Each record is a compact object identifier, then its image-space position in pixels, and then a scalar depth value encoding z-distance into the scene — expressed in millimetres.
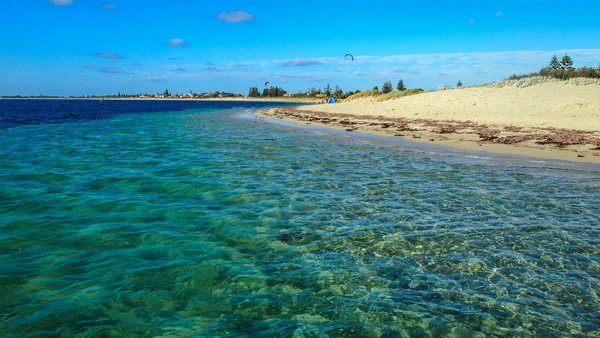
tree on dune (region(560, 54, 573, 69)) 57831
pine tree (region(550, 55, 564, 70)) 57388
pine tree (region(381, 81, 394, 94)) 82719
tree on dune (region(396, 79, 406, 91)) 93212
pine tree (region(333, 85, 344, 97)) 158538
